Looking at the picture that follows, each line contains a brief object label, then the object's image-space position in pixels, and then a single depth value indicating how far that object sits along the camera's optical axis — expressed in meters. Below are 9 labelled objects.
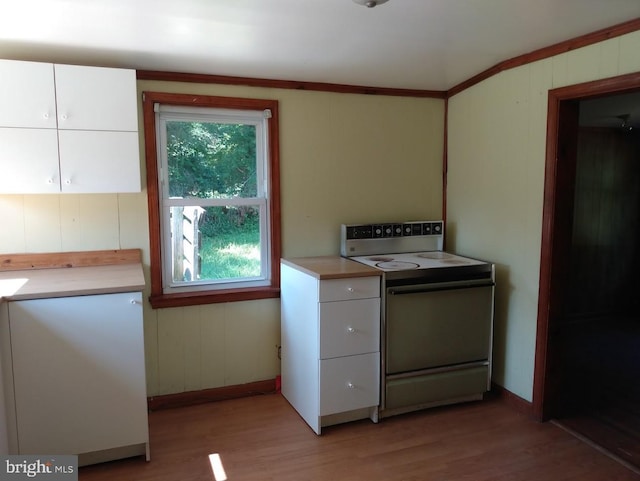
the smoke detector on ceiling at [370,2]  1.79
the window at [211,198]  2.79
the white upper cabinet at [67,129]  2.22
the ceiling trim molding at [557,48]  2.12
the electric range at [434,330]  2.63
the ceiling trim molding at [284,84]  2.70
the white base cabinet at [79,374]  2.04
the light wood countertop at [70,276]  2.07
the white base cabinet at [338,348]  2.50
